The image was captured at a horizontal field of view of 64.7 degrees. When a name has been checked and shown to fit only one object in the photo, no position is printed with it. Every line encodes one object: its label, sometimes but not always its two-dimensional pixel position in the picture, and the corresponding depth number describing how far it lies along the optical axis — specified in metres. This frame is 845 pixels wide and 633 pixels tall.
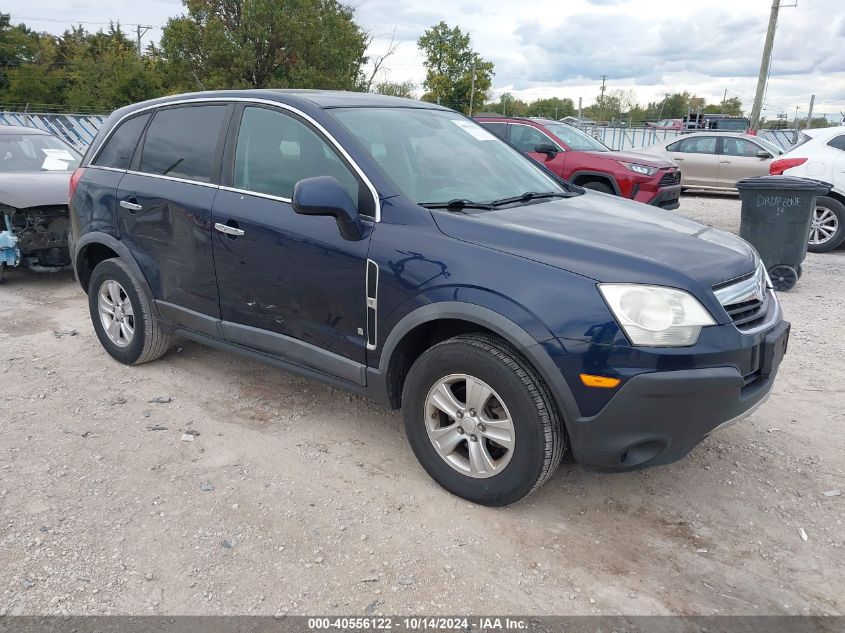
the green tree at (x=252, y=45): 22.73
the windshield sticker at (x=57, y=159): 7.66
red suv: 9.98
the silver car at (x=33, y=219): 6.60
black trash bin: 6.78
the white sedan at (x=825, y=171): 8.62
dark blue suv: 2.63
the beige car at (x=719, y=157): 14.33
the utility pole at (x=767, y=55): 21.33
